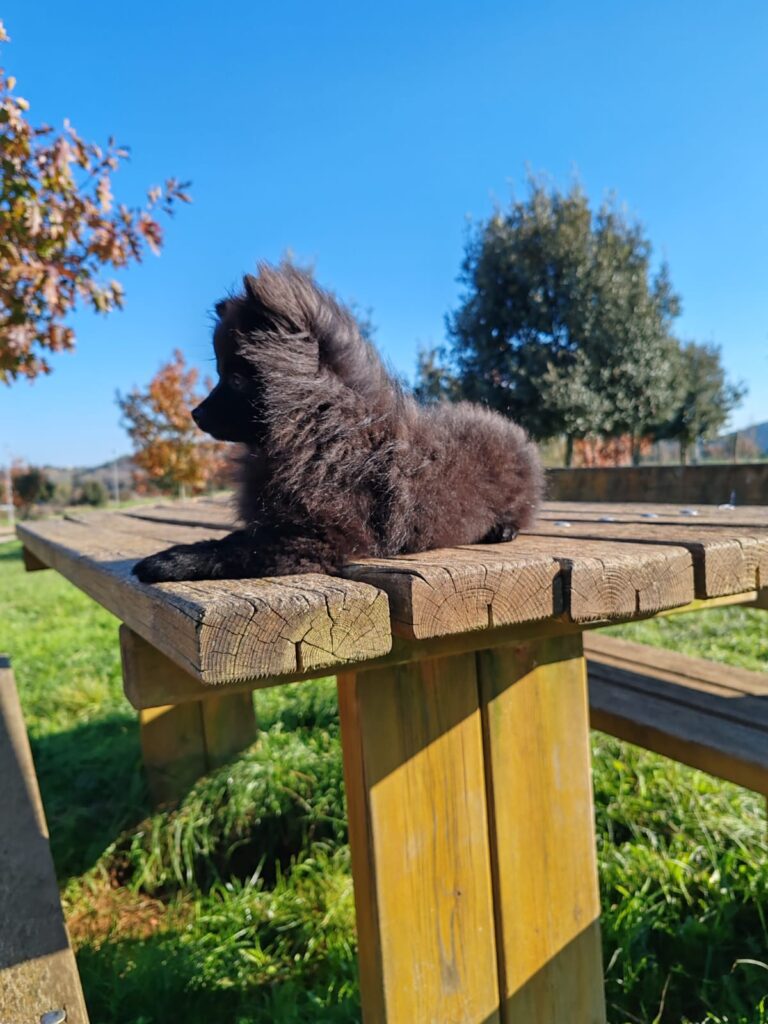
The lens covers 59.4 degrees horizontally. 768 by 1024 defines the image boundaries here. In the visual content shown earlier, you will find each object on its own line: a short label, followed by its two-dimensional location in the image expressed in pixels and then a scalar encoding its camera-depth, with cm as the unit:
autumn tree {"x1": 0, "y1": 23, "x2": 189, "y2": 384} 321
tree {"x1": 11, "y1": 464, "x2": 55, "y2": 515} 2708
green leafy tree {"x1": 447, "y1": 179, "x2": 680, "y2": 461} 1127
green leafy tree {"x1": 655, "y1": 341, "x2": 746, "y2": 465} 1497
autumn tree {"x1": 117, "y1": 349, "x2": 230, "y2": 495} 1680
